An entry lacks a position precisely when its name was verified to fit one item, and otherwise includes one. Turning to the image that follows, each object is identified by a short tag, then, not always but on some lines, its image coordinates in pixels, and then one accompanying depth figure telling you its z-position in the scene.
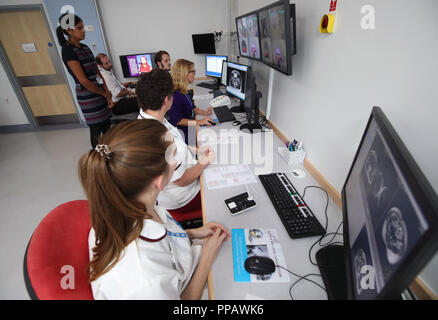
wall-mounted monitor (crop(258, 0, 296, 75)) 1.18
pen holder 1.40
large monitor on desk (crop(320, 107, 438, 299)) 0.35
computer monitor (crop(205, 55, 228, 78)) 3.30
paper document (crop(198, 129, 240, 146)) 1.76
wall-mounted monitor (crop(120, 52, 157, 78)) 3.86
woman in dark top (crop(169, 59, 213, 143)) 2.17
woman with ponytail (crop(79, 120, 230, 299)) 0.62
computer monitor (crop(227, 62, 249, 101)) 2.09
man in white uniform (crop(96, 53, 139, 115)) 3.53
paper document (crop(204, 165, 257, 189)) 1.27
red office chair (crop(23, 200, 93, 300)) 0.54
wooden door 3.58
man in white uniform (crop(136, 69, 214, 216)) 1.39
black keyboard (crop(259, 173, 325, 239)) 0.94
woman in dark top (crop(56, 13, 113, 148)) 2.05
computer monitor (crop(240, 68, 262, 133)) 1.71
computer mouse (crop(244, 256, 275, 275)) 0.79
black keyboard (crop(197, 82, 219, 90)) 3.35
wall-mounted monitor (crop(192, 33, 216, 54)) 3.83
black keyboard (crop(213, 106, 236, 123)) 2.15
